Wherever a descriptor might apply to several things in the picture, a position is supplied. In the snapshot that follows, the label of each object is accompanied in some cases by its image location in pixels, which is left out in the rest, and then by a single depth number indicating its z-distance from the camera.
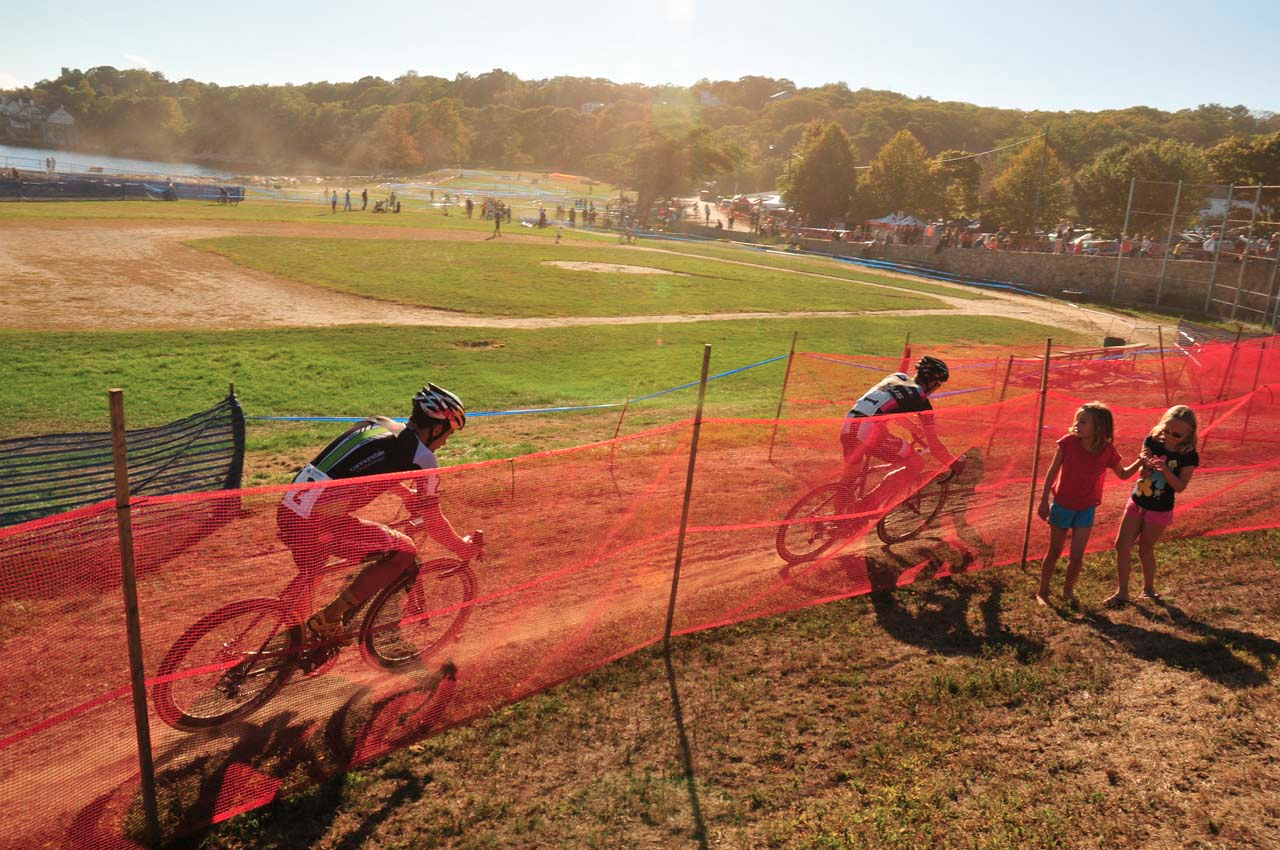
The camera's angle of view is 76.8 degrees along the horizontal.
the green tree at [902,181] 70.25
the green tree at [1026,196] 56.06
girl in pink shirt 7.06
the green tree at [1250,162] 45.69
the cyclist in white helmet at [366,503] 5.10
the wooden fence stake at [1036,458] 8.23
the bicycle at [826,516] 7.83
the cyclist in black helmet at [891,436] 7.88
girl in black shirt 7.20
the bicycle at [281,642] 4.98
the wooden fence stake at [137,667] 4.24
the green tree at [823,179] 72.75
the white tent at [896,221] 63.02
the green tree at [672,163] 85.88
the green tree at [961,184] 66.69
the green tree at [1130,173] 49.94
